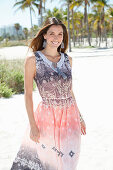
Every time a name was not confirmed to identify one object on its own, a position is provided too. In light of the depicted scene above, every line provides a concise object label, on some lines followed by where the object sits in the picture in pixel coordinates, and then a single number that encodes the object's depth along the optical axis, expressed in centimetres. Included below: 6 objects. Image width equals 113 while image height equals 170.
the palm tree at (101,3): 3388
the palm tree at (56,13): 4497
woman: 184
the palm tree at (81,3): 3422
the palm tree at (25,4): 3747
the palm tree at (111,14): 4198
